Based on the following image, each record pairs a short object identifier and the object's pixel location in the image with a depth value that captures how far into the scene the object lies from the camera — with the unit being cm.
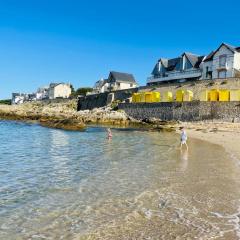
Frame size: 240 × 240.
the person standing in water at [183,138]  1494
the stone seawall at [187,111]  2593
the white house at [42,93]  9377
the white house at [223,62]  3417
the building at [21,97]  10533
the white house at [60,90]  8034
